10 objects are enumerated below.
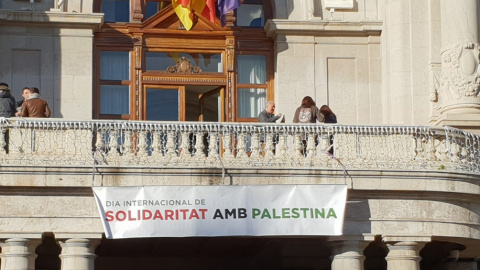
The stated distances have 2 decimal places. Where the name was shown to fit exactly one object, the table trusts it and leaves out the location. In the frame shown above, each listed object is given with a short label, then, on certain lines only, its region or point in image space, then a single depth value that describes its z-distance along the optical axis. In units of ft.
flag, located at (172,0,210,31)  104.99
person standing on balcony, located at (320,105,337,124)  96.17
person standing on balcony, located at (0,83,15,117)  90.84
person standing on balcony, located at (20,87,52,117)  91.50
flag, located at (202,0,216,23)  105.50
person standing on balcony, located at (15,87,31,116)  92.50
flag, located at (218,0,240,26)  103.91
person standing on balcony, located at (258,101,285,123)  94.07
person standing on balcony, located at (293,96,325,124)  94.79
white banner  86.07
